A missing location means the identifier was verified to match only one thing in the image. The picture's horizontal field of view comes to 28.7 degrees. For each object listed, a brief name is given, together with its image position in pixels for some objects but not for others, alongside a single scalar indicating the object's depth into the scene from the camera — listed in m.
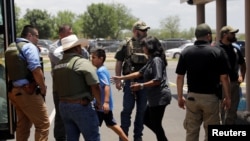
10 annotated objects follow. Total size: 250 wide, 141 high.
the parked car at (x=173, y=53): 42.56
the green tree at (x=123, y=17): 92.62
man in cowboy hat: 5.27
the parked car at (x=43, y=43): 51.68
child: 6.38
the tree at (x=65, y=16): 105.20
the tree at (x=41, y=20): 73.19
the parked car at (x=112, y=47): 51.00
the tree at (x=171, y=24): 113.38
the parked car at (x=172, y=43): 51.97
